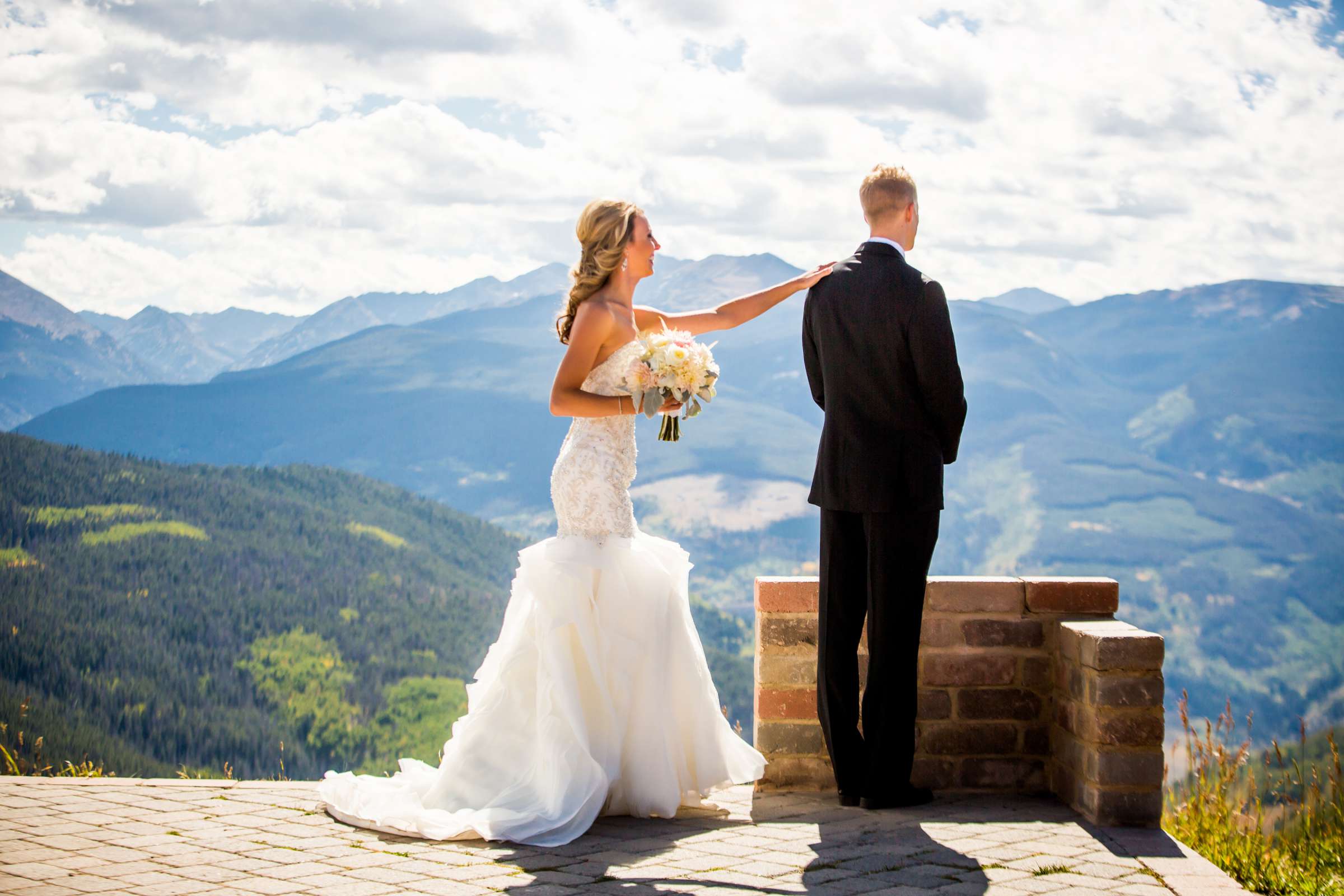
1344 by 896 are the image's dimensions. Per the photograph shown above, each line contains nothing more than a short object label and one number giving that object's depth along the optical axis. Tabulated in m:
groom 4.11
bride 4.11
